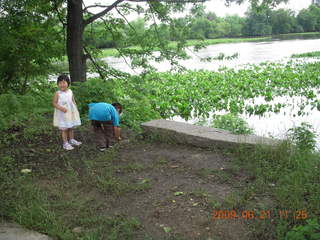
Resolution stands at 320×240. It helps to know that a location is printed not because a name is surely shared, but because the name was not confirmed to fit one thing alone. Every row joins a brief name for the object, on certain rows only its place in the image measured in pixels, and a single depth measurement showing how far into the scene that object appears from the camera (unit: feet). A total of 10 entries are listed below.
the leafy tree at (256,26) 255.91
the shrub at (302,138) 16.03
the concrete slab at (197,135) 15.60
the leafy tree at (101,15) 24.70
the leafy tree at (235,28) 280.72
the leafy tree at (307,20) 261.24
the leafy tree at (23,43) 20.98
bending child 16.89
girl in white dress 16.38
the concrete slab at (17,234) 9.21
